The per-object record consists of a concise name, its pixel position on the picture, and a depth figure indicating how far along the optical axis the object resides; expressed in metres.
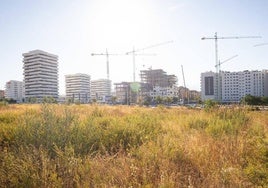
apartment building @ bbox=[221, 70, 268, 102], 110.15
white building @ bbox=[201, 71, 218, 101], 121.70
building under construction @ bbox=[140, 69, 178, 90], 144.62
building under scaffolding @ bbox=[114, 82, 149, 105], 130.51
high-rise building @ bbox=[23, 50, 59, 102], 123.16
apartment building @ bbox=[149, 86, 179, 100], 128.67
